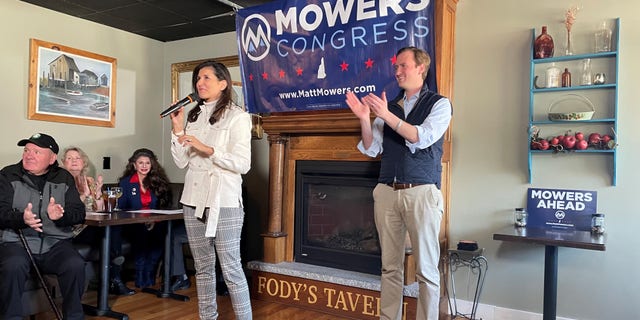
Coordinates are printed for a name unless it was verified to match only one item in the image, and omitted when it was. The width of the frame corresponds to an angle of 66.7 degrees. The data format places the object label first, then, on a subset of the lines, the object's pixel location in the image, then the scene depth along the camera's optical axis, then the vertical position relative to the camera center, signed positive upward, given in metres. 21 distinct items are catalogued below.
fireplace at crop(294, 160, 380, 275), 3.29 -0.41
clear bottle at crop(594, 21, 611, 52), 2.74 +0.72
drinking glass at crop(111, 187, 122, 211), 3.21 -0.25
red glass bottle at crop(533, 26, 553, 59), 2.87 +0.70
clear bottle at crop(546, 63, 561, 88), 2.86 +0.51
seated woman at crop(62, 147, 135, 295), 3.49 -0.37
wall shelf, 2.71 +0.40
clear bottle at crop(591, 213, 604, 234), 2.66 -0.33
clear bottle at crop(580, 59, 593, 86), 2.76 +0.52
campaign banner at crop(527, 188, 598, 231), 2.78 -0.26
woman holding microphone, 2.14 -0.11
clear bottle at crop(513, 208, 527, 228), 2.90 -0.33
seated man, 2.53 -0.37
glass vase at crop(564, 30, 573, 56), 2.84 +0.69
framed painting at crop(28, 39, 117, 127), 3.87 +0.57
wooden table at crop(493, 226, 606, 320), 2.37 -0.39
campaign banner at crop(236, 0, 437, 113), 2.95 +0.73
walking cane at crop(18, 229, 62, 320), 2.61 -0.64
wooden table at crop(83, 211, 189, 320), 2.83 -0.52
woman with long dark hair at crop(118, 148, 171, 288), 3.78 -0.37
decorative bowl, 2.72 +0.32
